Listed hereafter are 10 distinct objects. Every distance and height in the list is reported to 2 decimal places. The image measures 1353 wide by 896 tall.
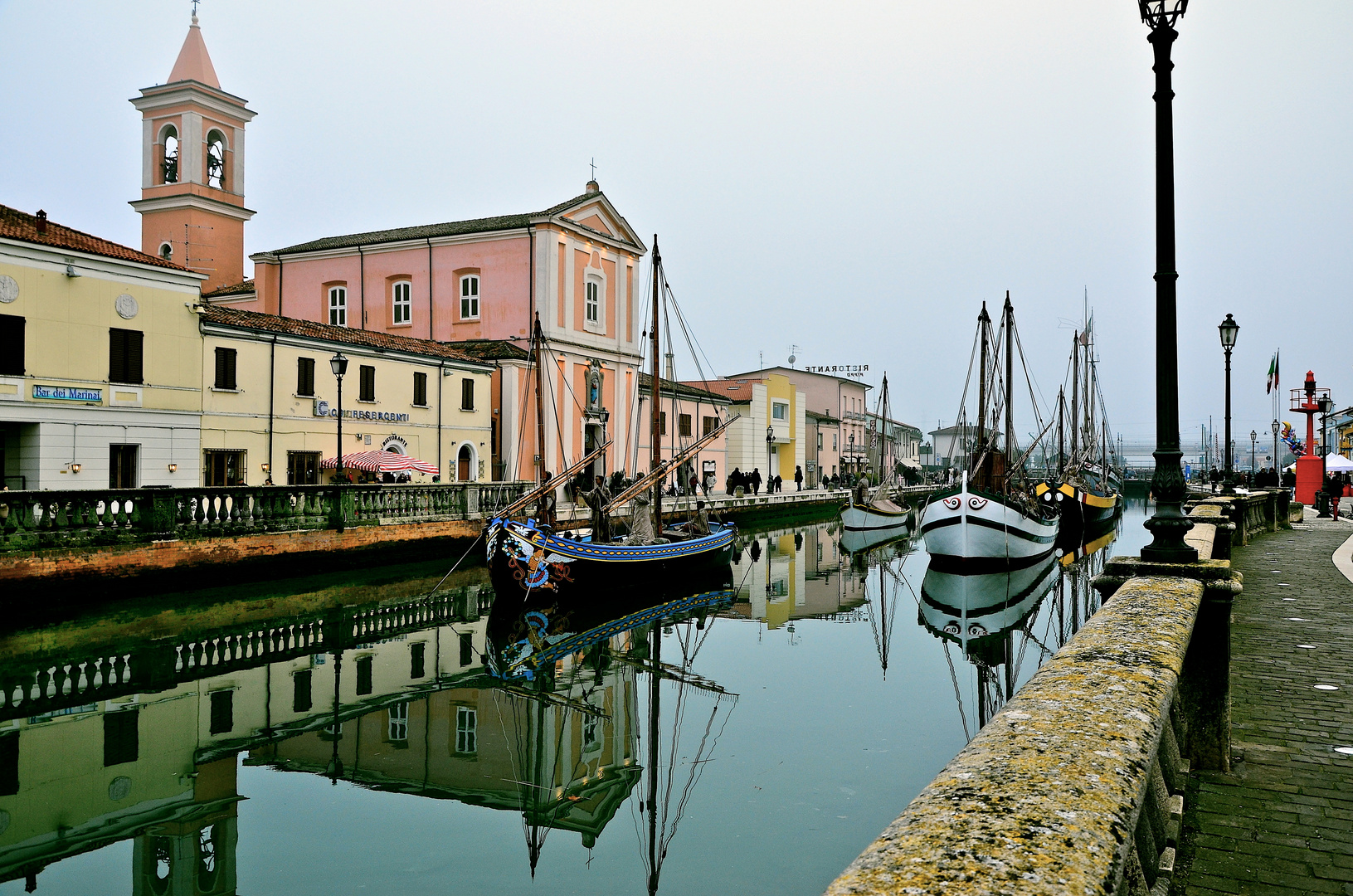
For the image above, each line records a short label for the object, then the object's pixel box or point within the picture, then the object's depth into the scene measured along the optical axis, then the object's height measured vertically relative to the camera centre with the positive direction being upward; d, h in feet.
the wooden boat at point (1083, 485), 133.18 -4.18
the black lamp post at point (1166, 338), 23.06 +2.95
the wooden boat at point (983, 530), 92.89 -7.38
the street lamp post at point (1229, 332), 69.56 +9.38
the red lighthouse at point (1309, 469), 121.44 -1.35
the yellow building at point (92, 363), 74.43 +7.74
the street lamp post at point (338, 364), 78.89 +7.69
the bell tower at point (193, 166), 136.36 +43.33
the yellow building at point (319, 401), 90.02 +5.98
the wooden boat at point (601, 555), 66.54 -7.57
